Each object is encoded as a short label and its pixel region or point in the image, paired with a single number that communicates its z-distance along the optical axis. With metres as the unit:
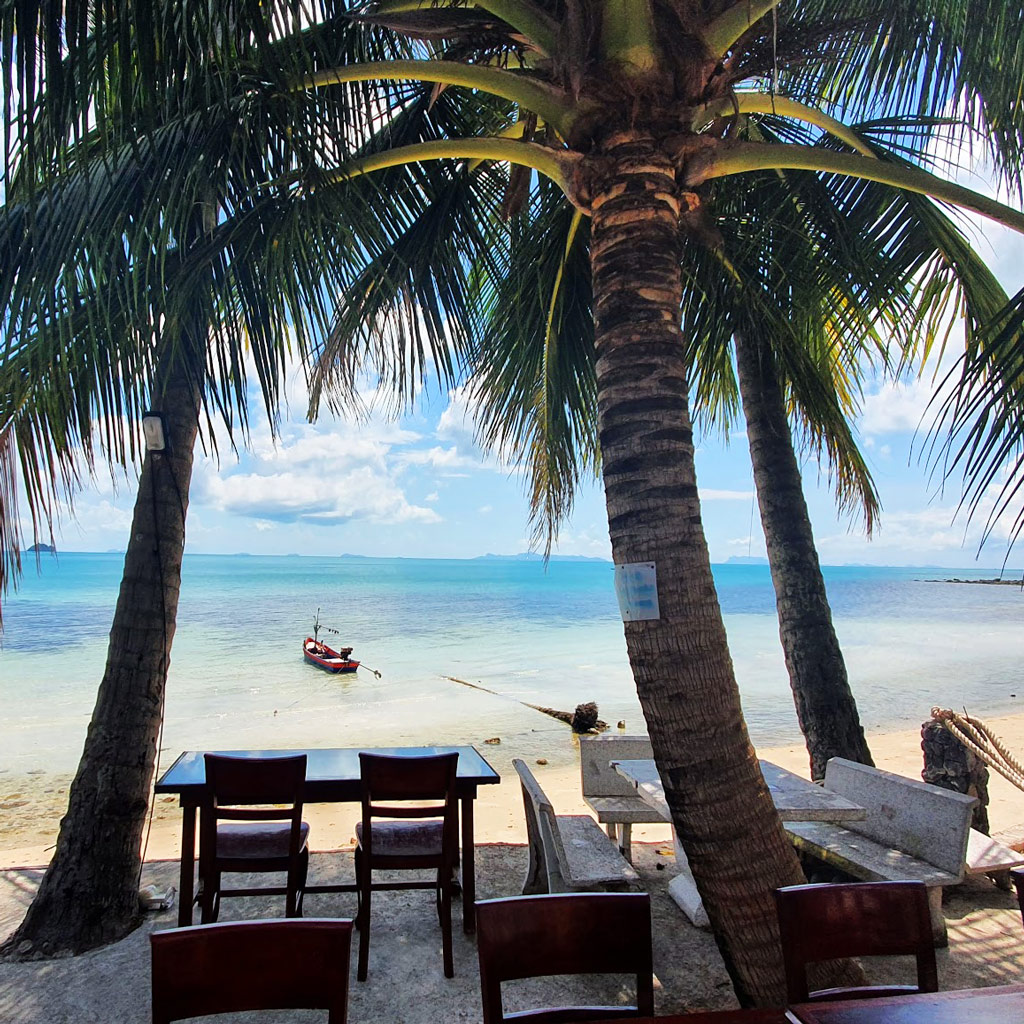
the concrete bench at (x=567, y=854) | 3.10
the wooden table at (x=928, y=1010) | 1.38
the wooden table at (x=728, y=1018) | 1.36
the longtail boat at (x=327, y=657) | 22.30
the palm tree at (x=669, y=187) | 2.26
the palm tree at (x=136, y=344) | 3.13
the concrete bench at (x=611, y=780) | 4.25
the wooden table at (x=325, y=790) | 3.36
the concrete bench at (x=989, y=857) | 3.44
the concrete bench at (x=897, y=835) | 3.29
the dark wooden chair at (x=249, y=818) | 3.19
